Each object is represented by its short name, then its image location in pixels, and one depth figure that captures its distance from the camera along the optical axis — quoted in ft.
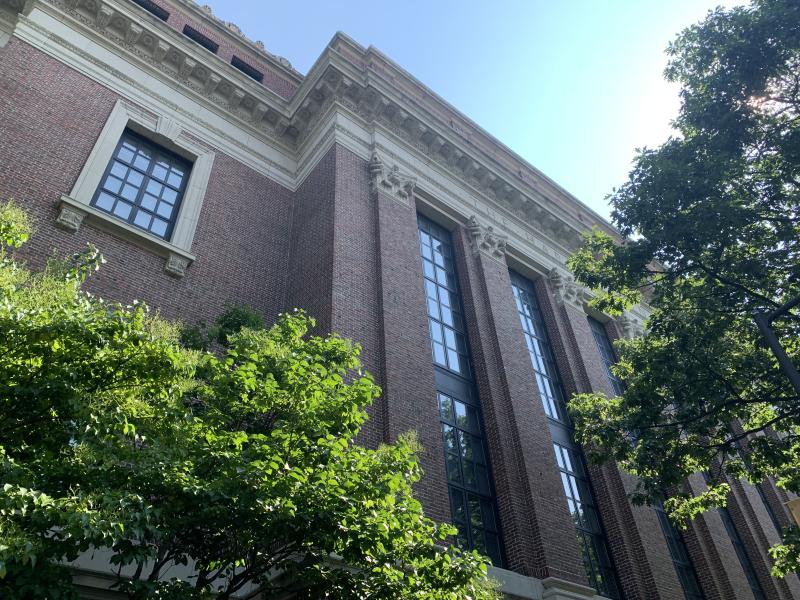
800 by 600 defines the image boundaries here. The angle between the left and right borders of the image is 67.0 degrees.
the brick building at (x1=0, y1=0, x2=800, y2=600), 46.37
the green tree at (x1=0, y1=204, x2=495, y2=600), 18.03
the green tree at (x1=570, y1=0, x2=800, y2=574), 41.70
